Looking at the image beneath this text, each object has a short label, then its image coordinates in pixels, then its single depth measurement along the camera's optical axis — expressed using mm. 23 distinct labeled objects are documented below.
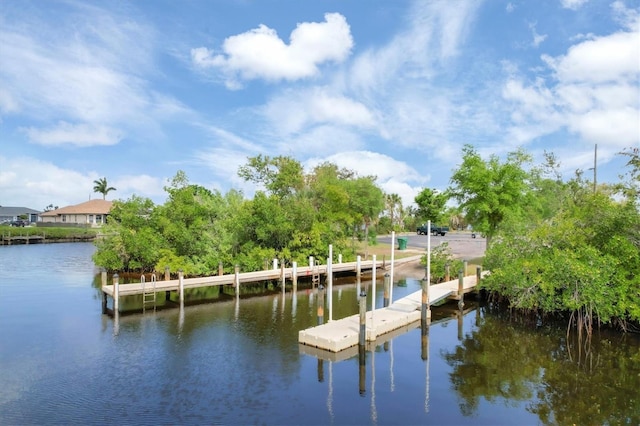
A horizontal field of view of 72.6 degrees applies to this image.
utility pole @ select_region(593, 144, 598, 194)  37125
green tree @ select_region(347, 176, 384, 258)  39781
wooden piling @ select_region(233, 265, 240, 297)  25067
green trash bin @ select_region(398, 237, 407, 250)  44906
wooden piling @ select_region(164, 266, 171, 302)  24219
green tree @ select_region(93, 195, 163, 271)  31844
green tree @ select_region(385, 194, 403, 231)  73188
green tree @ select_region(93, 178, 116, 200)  96250
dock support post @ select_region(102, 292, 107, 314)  20812
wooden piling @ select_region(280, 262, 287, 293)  26842
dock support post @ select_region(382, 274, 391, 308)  20200
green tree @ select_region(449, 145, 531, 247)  30562
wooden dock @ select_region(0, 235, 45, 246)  60062
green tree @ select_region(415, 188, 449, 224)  74125
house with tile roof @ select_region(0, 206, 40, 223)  93438
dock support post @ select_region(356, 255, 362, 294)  29862
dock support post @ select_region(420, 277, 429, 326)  17500
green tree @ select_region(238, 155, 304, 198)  39875
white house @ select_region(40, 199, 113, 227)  81438
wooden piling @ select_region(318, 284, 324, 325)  15860
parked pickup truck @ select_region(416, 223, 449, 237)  66375
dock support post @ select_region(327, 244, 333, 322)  17327
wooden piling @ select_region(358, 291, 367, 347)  14096
